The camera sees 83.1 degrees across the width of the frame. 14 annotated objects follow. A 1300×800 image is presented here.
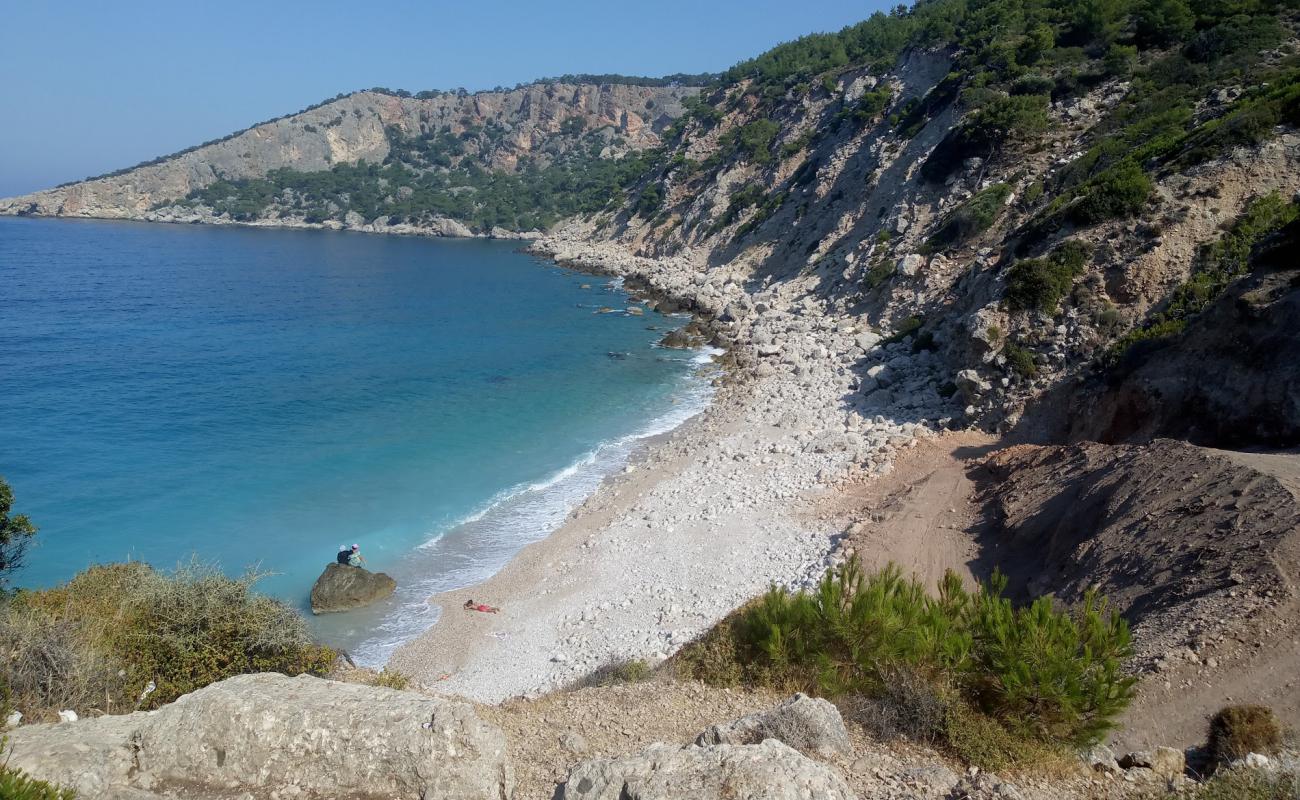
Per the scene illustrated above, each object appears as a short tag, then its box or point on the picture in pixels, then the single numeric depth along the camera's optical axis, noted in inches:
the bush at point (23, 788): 171.9
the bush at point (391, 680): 357.7
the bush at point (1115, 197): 757.3
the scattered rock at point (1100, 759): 251.8
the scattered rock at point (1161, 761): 250.1
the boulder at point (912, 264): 1229.7
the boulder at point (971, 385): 766.5
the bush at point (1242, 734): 259.3
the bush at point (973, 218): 1167.6
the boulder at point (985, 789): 221.1
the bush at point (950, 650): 260.1
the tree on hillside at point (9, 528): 425.7
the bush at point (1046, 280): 748.0
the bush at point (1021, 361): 731.4
